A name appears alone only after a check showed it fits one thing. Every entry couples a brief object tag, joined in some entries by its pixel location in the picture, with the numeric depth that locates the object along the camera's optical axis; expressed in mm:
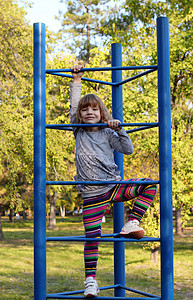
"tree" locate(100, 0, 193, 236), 9758
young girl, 2801
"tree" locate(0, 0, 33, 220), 8664
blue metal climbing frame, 2637
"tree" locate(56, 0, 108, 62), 23344
